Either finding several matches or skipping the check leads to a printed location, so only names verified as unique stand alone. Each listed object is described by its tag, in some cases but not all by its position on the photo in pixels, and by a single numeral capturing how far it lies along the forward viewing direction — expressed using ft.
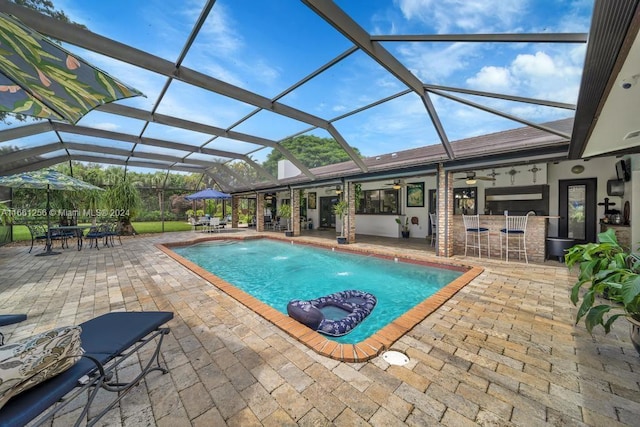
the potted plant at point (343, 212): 29.65
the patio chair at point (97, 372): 3.45
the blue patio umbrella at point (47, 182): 19.68
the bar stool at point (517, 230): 19.42
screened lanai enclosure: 9.22
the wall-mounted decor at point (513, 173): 27.05
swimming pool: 13.87
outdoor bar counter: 19.72
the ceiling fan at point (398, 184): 31.02
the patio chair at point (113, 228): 27.18
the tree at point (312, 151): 25.82
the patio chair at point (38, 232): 23.78
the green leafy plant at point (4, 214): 18.34
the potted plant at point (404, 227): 34.55
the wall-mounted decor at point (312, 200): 48.92
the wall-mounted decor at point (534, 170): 25.10
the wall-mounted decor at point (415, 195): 33.91
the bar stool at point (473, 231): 21.38
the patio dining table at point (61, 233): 23.90
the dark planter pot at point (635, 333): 6.92
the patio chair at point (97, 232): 25.82
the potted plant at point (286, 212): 37.29
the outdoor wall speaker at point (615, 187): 18.58
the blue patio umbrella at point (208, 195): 39.63
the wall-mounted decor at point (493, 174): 27.92
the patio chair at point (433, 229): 27.20
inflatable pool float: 10.03
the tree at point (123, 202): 35.06
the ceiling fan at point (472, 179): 24.85
